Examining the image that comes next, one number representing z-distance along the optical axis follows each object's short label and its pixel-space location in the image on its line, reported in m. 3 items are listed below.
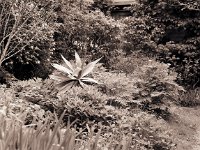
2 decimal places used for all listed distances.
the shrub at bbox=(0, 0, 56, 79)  9.92
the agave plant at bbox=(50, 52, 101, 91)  8.06
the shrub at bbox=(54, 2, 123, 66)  11.91
